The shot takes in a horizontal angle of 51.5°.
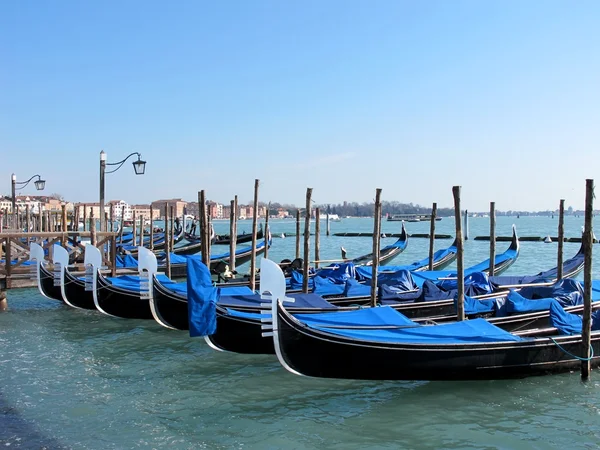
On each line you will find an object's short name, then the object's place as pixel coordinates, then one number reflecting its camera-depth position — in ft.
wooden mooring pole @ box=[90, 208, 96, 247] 37.16
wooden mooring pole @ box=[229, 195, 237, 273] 41.60
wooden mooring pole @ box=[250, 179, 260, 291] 37.68
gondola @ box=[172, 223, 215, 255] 68.28
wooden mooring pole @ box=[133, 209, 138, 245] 70.37
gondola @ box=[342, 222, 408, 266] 62.02
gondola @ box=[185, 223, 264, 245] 76.89
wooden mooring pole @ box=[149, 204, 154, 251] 60.07
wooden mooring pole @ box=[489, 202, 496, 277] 39.68
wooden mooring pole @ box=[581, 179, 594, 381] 19.60
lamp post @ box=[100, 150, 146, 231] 37.20
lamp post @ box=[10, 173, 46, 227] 50.05
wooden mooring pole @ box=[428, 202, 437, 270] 44.56
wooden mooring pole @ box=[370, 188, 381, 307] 27.91
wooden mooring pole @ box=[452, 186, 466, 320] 22.85
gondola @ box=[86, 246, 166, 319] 30.37
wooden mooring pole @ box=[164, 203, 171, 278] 40.19
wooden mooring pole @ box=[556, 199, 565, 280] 35.04
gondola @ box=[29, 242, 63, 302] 31.35
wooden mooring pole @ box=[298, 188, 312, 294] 30.99
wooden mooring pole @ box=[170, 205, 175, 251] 57.70
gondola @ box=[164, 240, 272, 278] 49.88
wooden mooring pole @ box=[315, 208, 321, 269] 43.20
